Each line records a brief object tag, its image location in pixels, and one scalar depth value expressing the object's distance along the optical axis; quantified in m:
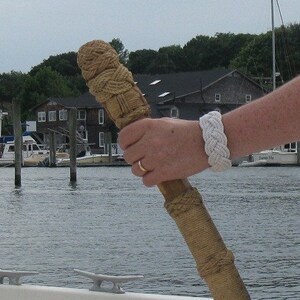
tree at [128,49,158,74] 117.31
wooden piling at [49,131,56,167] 65.22
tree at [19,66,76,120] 114.31
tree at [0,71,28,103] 126.69
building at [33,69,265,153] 85.19
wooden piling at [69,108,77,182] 48.09
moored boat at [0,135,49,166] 79.81
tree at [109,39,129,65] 119.60
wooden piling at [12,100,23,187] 45.44
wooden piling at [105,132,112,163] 73.70
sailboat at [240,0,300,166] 68.00
